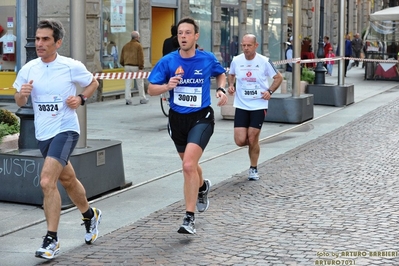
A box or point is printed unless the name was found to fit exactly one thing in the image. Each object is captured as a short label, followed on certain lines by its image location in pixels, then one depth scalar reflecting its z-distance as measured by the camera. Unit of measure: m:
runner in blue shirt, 6.99
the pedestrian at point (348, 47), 35.19
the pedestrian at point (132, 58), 19.34
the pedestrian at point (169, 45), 17.35
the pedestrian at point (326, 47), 35.00
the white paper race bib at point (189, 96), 7.07
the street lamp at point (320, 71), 21.38
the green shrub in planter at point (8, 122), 10.28
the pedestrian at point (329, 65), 33.88
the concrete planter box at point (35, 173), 8.09
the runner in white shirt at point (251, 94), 9.86
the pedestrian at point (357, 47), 37.72
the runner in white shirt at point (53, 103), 6.16
